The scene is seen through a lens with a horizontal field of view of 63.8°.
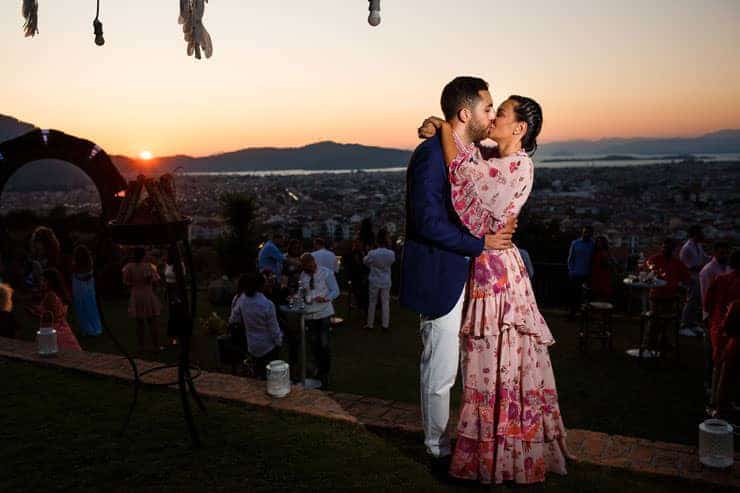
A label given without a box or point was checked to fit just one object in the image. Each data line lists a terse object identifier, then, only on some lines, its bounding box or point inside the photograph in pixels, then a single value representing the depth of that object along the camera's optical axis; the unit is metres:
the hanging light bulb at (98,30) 3.69
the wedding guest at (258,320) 6.31
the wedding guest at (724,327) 4.79
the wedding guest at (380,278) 9.62
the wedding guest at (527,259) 8.20
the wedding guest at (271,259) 10.25
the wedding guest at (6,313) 7.86
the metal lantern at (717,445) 3.32
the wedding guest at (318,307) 6.69
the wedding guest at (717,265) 6.61
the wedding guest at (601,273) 9.25
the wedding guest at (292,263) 8.45
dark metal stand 3.59
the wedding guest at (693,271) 9.12
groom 2.90
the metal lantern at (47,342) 5.98
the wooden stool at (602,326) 7.85
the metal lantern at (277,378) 4.62
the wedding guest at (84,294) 9.76
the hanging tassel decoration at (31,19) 4.04
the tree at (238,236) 15.47
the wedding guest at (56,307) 6.79
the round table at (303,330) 6.21
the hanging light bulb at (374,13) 3.40
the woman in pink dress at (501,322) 2.90
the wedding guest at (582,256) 9.45
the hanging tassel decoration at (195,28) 3.47
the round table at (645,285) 7.68
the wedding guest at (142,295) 8.56
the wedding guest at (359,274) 10.63
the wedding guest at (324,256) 8.78
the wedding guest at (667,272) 7.82
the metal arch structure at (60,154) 12.49
